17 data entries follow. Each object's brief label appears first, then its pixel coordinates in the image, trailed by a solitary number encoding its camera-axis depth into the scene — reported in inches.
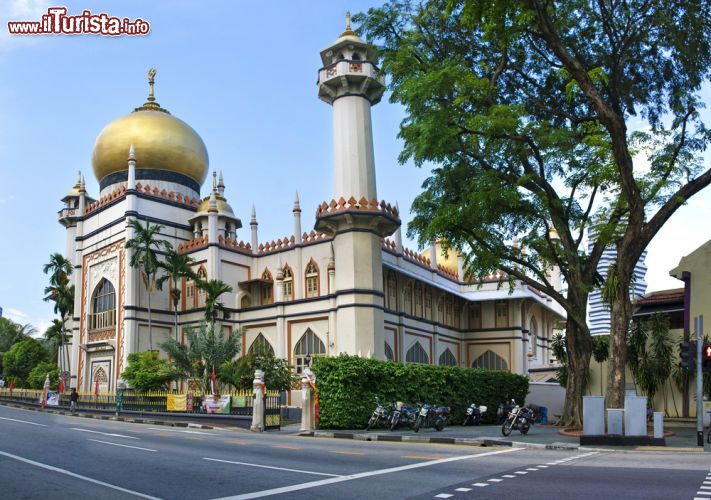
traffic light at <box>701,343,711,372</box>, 711.1
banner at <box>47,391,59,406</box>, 1565.0
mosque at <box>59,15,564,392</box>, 1341.0
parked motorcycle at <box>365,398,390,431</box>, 954.7
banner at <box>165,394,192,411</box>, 1222.9
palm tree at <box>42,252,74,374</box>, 1914.4
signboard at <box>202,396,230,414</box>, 1143.0
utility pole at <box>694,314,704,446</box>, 685.9
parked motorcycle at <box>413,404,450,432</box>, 925.2
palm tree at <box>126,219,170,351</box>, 1567.4
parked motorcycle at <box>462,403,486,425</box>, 1115.3
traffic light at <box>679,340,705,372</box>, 707.4
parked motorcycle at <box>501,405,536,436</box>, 828.6
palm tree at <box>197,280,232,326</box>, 1512.1
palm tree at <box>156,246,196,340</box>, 1582.2
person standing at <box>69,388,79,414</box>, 1409.9
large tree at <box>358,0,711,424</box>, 837.2
